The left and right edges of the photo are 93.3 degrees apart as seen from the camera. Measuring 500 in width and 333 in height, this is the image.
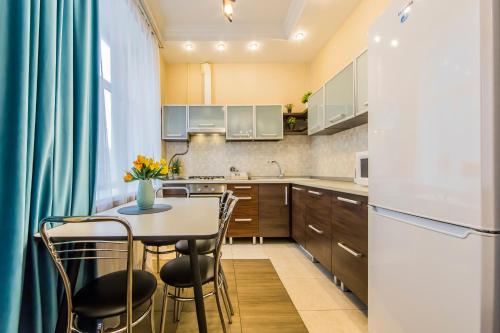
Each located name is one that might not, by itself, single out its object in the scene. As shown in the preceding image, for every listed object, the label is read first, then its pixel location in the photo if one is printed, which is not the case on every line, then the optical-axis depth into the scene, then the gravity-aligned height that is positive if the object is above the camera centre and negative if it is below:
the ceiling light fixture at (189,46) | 3.29 +1.71
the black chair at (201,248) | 1.64 -0.58
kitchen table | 0.99 -0.29
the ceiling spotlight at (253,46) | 3.29 +1.72
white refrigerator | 0.77 +0.01
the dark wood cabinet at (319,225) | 2.17 -0.59
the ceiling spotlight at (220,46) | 3.30 +1.72
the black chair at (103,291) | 0.92 -0.57
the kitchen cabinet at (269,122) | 3.56 +0.68
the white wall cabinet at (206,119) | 3.53 +0.72
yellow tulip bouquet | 1.60 -0.02
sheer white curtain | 1.80 +0.65
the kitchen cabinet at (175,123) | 3.51 +0.66
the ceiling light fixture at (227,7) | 1.81 +1.24
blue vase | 1.62 -0.19
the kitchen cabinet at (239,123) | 3.55 +0.66
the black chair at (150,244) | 1.73 -0.59
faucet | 3.86 +0.06
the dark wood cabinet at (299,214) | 2.81 -0.59
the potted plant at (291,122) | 3.64 +0.70
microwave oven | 2.02 -0.01
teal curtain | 0.90 +0.13
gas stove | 3.77 -0.16
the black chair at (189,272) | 1.26 -0.60
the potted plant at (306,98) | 3.49 +1.03
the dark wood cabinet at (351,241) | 1.59 -0.56
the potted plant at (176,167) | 3.62 +0.00
